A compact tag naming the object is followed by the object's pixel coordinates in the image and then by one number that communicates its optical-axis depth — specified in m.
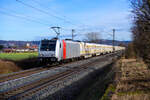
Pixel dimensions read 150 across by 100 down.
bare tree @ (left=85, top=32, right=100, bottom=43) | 96.94
